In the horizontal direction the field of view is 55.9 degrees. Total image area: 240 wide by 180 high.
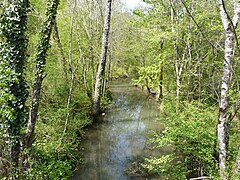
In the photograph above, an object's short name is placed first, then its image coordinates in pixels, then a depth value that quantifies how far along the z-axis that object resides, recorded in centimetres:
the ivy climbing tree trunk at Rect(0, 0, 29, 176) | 507
